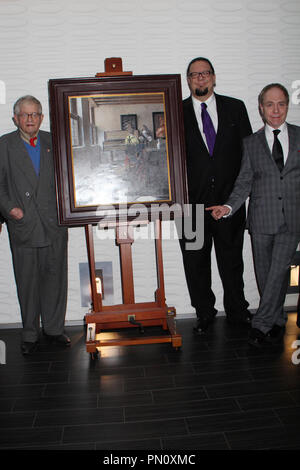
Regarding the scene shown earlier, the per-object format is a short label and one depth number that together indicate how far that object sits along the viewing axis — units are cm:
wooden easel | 291
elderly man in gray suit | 296
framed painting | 281
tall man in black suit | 310
